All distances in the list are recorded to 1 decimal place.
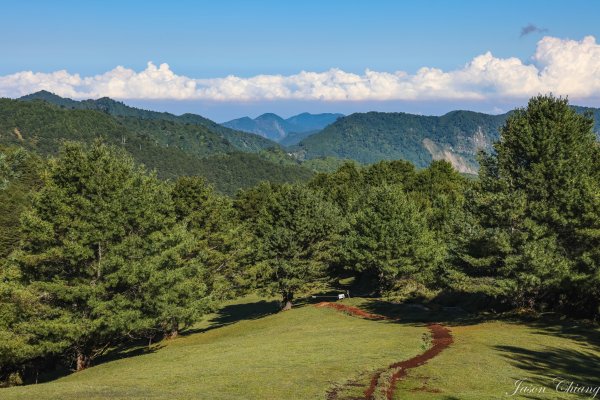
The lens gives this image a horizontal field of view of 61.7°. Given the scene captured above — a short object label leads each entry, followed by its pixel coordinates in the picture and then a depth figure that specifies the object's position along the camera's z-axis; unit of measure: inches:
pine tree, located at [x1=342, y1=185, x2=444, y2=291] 2564.0
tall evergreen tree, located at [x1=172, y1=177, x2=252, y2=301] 2519.7
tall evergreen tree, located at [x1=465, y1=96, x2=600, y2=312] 1664.6
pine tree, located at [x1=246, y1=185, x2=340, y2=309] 2625.5
